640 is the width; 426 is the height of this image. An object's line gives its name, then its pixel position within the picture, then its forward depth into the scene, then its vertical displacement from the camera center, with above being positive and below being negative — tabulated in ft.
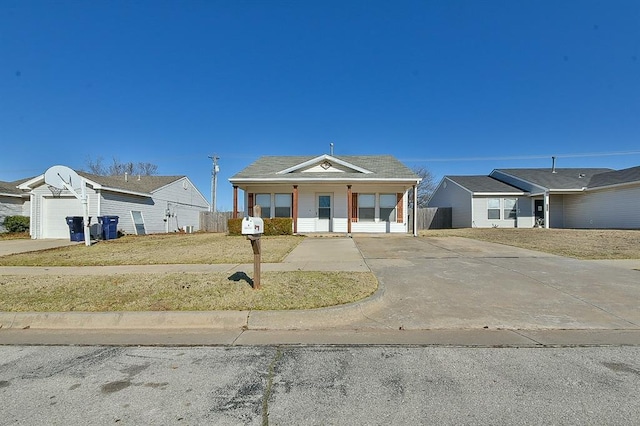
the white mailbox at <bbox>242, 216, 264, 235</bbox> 15.93 -0.52
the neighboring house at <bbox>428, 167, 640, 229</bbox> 65.72 +3.93
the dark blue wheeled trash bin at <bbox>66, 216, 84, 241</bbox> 47.83 -1.63
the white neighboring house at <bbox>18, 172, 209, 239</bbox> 54.44 +2.46
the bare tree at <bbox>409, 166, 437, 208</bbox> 145.45 +12.17
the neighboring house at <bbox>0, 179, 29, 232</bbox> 62.23 +3.11
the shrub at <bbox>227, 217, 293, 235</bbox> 51.98 -1.71
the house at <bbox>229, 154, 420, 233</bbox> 57.21 +3.56
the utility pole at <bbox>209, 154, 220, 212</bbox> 97.30 +12.29
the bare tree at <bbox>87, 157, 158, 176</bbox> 136.08 +22.24
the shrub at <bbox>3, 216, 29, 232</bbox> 60.49 -1.37
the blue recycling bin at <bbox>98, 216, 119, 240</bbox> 50.26 -1.57
